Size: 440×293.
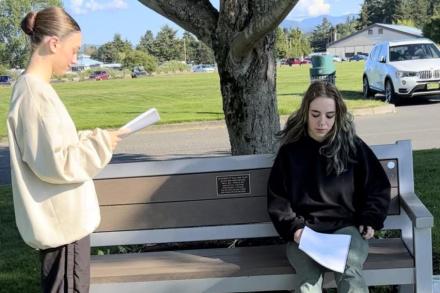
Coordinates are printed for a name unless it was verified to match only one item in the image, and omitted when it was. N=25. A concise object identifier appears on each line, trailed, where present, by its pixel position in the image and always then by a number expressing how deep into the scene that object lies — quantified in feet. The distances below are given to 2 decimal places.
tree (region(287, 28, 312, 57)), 371.15
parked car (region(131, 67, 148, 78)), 241.55
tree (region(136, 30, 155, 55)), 375.04
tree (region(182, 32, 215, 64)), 368.48
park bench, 12.46
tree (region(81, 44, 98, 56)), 457.68
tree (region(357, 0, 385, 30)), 473.67
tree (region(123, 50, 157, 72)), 267.80
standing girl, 8.59
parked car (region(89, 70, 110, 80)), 226.50
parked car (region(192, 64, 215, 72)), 290.85
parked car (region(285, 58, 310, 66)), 315.00
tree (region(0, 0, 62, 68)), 232.73
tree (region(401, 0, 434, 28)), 441.68
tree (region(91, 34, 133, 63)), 370.43
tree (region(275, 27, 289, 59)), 326.28
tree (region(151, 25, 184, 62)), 376.89
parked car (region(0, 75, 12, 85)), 218.38
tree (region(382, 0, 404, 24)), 450.30
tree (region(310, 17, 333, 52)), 515.54
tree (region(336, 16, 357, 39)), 520.75
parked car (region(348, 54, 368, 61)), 323.04
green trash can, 52.49
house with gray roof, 371.56
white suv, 51.96
